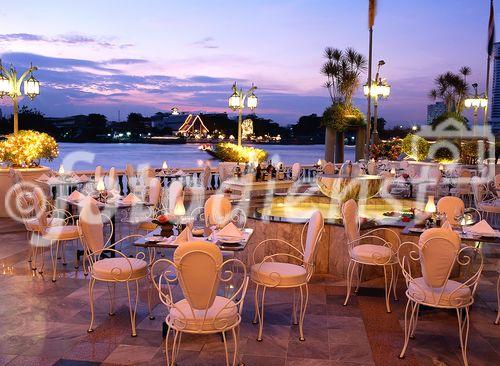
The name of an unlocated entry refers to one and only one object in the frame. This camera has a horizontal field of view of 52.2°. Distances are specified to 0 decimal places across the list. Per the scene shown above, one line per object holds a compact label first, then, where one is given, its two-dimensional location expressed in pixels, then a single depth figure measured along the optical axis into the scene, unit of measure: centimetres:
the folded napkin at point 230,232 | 473
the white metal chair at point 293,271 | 450
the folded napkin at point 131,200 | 698
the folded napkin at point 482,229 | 510
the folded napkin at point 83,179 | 1043
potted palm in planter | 2036
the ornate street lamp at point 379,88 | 1650
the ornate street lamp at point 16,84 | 1055
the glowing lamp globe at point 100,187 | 765
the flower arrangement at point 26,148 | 1037
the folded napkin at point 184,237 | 458
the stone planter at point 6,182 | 1035
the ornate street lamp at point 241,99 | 1387
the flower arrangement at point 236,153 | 1378
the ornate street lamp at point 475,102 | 2109
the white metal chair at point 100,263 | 461
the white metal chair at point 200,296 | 343
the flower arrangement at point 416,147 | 1811
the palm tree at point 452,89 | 2286
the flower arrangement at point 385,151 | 1572
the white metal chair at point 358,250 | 534
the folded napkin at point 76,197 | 736
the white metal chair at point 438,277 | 399
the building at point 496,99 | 3160
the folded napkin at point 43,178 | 998
